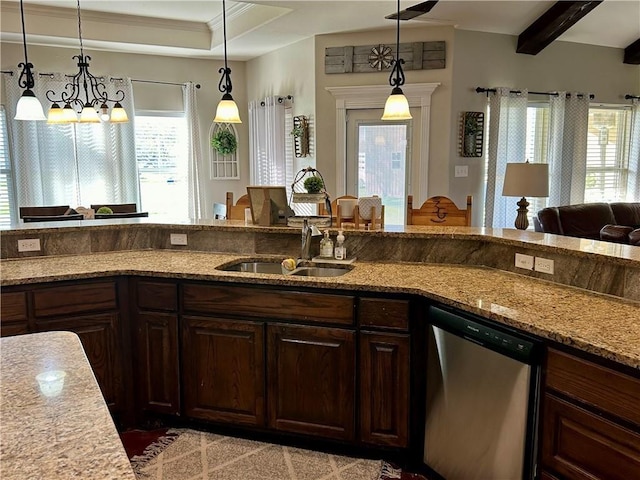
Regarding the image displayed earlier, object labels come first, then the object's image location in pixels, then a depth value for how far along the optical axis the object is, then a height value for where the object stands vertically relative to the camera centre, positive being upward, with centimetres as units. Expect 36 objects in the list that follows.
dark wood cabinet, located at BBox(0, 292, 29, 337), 250 -64
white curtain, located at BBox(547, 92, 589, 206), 612 +40
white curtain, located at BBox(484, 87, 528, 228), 571 +40
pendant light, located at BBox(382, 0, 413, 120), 324 +48
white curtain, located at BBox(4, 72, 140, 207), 579 +28
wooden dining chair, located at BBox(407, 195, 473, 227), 429 -28
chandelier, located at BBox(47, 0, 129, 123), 430 +70
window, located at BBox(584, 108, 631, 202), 654 +33
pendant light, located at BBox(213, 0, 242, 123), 345 +47
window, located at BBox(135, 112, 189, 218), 658 +24
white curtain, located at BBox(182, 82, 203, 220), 669 +42
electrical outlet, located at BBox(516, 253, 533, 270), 251 -40
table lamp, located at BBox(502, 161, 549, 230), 489 -2
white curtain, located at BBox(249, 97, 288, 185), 627 +49
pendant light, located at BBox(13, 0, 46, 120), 327 +47
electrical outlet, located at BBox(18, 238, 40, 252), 306 -38
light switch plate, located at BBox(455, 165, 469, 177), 557 +10
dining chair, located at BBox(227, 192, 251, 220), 434 -25
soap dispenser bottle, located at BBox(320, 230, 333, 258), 293 -38
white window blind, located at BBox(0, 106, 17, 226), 577 +0
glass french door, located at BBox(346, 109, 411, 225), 560 +23
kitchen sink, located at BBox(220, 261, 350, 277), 284 -50
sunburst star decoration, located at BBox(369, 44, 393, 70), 538 +128
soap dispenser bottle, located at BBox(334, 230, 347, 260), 289 -39
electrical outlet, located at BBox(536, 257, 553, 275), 241 -40
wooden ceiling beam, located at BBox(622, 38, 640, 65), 634 +156
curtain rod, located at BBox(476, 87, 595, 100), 554 +99
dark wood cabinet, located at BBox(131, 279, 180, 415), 272 -88
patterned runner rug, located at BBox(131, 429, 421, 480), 242 -137
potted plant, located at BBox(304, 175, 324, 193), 312 -3
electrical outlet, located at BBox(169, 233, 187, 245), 333 -37
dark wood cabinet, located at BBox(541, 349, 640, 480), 150 -75
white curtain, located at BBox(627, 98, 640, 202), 667 +21
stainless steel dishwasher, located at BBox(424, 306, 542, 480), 184 -86
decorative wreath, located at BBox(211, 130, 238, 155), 680 +51
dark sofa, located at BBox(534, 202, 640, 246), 560 -43
